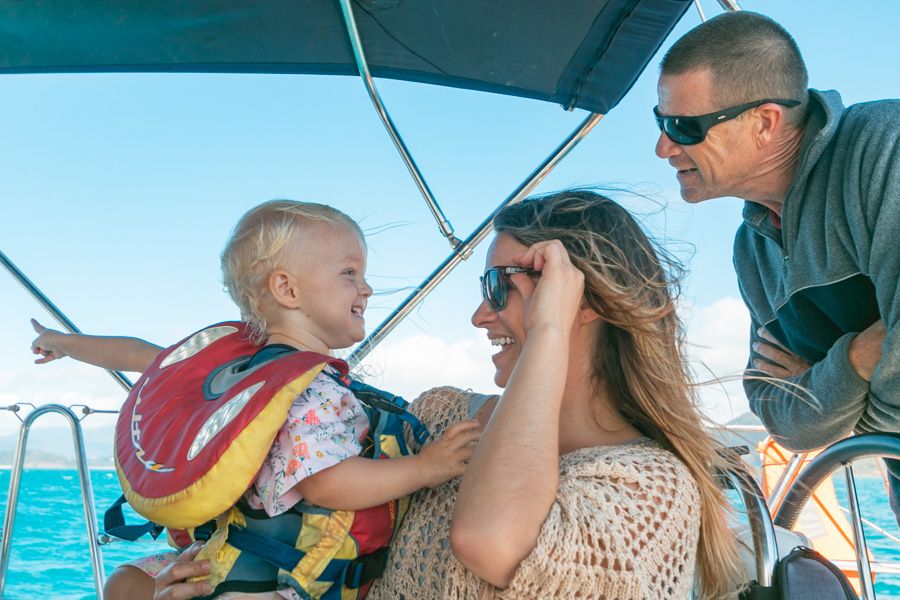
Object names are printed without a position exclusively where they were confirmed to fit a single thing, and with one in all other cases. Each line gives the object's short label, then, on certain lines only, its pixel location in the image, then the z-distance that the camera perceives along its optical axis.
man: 1.63
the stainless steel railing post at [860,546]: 1.53
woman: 1.09
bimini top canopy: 2.23
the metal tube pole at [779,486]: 2.05
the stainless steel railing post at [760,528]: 1.25
